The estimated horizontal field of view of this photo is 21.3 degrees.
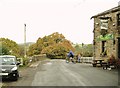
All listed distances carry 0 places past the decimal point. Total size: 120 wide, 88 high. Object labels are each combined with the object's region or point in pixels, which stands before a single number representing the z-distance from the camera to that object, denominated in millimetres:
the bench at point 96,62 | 31444
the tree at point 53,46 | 74188
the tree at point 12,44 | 78881
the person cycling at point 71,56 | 40562
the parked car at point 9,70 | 18364
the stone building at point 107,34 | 30703
